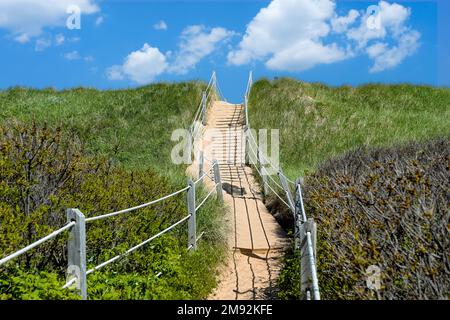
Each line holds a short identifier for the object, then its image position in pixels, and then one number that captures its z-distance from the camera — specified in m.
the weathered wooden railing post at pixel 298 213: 7.54
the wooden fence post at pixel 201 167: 15.28
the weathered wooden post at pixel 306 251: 4.95
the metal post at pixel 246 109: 23.57
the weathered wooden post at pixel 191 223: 8.31
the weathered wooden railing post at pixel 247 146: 20.56
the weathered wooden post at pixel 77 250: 4.10
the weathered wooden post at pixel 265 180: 14.94
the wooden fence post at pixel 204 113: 24.75
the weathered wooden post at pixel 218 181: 13.27
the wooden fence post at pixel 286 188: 10.82
